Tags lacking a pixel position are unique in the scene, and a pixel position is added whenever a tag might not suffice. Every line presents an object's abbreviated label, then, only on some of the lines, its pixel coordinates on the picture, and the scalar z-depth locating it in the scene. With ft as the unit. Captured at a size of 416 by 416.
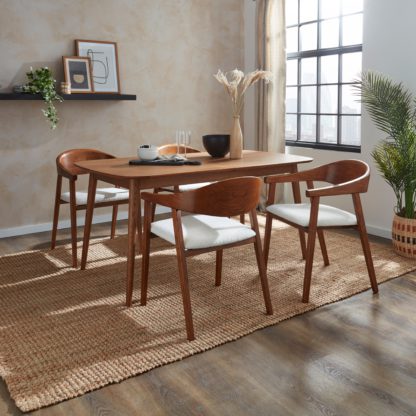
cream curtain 16.92
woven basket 12.13
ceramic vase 11.78
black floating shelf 14.06
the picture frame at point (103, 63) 15.64
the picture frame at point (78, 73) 15.17
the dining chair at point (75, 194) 12.23
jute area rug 7.51
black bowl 11.83
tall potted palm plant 11.98
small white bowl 11.18
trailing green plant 14.29
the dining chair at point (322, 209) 9.46
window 15.58
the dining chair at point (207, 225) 8.22
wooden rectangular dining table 9.56
